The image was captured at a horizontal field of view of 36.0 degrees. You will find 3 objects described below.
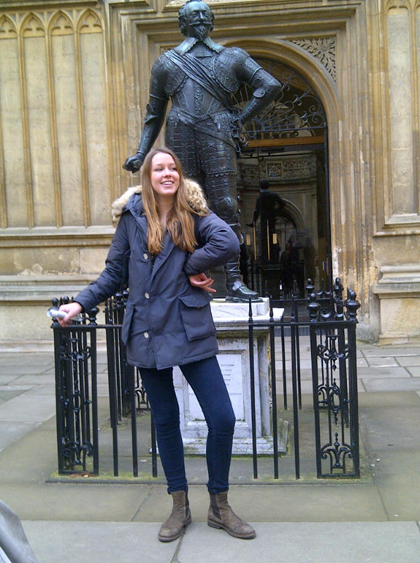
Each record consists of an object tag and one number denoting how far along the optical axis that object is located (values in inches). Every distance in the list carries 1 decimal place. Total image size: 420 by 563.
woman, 125.5
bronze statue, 182.5
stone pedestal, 179.3
